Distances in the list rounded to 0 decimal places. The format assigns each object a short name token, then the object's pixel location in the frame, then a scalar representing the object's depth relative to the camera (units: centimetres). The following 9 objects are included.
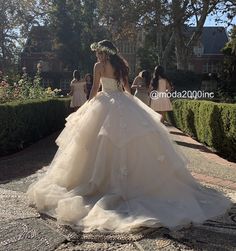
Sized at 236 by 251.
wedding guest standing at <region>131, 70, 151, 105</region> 663
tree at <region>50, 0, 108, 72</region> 2450
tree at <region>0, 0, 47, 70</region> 2446
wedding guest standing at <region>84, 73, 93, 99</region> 824
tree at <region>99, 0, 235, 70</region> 1579
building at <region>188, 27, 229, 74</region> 3306
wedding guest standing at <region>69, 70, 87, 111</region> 829
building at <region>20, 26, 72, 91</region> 2536
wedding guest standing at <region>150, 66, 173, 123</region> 634
